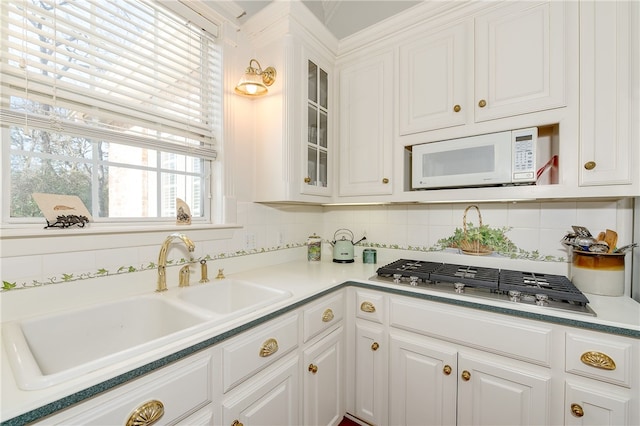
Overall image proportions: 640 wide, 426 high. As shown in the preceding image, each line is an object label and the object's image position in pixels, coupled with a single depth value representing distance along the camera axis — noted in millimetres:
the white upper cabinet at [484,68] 1297
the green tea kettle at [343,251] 2033
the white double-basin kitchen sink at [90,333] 682
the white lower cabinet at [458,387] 1136
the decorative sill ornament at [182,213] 1447
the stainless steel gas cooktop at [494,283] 1146
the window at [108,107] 1014
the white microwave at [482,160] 1345
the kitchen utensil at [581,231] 1346
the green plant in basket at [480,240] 1666
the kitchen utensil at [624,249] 1190
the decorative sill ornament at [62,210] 1029
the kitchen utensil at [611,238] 1303
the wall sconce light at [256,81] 1507
